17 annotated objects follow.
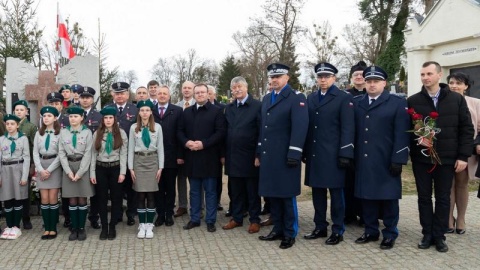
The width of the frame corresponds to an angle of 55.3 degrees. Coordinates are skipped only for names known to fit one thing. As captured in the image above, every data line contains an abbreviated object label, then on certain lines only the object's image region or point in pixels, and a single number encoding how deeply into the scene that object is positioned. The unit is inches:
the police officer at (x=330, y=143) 218.2
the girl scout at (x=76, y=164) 234.5
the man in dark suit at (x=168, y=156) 265.6
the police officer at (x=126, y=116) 269.9
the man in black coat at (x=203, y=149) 255.6
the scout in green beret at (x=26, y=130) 256.7
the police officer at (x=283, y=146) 216.4
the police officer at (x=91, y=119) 260.5
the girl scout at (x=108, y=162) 237.8
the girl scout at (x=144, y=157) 243.1
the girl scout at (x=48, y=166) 236.4
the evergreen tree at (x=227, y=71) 2257.6
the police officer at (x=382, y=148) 209.6
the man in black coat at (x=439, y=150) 206.8
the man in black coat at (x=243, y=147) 247.4
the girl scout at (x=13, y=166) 242.8
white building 607.8
